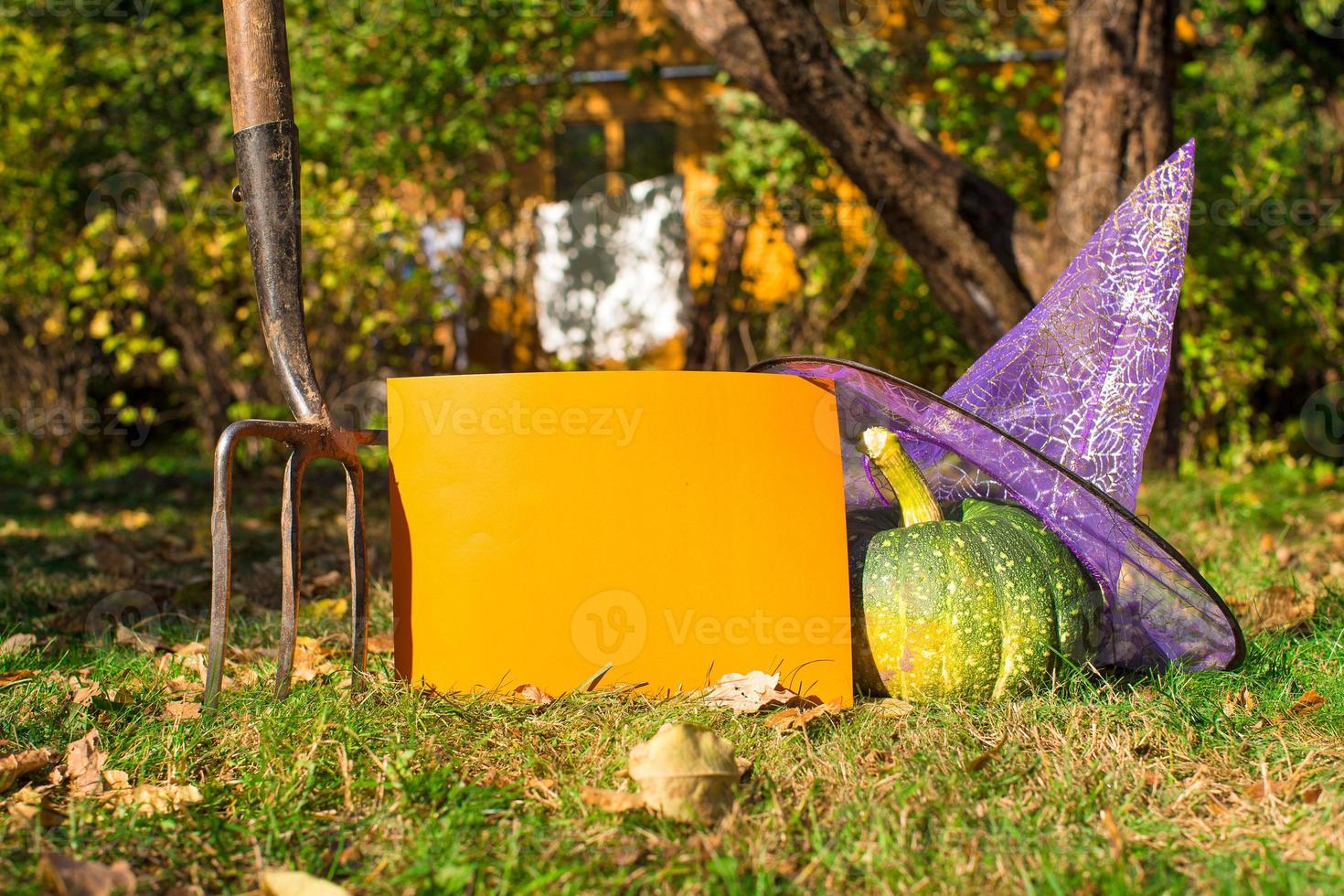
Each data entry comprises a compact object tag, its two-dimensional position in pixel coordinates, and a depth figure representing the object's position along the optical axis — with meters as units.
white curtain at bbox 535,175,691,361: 7.38
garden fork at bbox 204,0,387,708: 1.96
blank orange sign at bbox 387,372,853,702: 1.93
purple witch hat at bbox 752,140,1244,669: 2.09
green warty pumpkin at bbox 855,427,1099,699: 1.98
